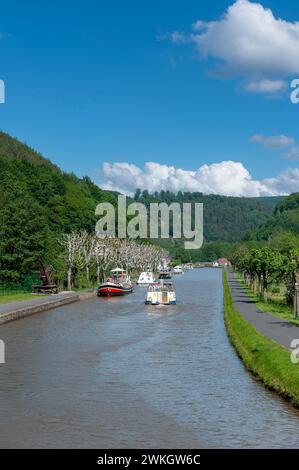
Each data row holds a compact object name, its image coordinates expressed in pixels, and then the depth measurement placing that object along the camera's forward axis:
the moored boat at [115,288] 100.74
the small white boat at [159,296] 82.31
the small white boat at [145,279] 148.50
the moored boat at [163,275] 182.90
